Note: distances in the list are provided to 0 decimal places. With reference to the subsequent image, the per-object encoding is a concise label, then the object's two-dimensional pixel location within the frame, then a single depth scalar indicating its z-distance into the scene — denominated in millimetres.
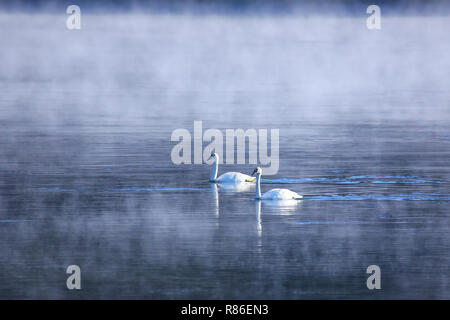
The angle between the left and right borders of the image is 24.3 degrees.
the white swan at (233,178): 17456
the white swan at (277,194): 15789
